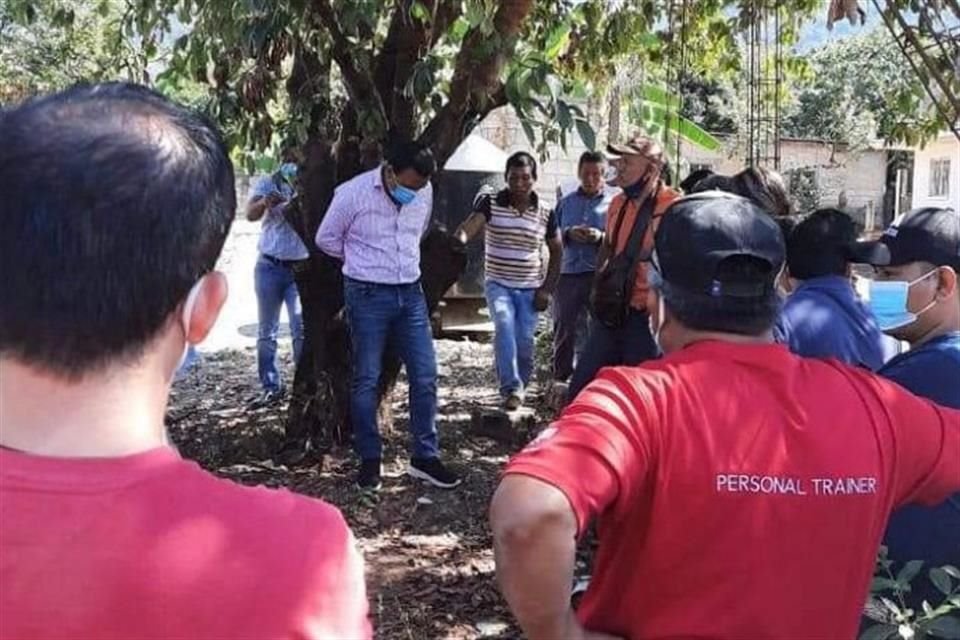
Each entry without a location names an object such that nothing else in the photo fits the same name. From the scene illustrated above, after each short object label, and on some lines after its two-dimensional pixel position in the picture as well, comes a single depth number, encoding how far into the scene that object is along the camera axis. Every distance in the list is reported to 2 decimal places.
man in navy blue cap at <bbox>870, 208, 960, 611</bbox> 2.30
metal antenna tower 6.78
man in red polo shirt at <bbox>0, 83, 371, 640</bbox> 1.03
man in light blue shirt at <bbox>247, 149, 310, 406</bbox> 6.58
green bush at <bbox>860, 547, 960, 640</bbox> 1.83
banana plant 14.24
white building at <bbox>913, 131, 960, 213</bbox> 25.31
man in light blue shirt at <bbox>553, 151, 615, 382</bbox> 6.97
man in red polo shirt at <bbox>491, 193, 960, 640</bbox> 1.55
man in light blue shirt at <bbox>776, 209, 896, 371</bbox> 3.09
